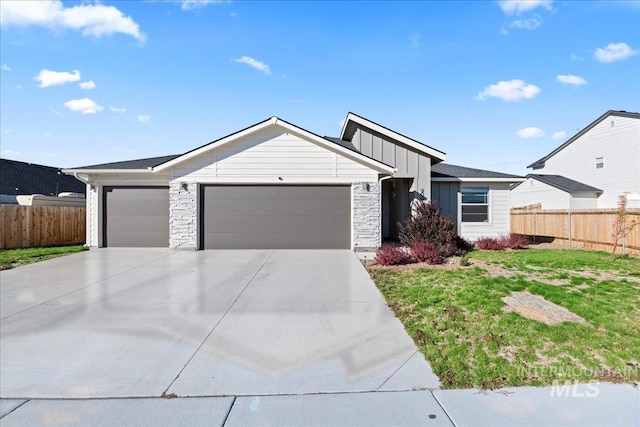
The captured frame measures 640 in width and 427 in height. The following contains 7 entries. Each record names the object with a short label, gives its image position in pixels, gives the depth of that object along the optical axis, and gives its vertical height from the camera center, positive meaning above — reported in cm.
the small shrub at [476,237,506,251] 1183 -121
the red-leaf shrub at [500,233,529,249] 1223 -114
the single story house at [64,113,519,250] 1200 +53
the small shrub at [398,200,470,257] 1020 -60
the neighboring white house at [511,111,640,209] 2030 +270
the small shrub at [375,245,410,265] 866 -122
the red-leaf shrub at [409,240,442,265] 866 -113
